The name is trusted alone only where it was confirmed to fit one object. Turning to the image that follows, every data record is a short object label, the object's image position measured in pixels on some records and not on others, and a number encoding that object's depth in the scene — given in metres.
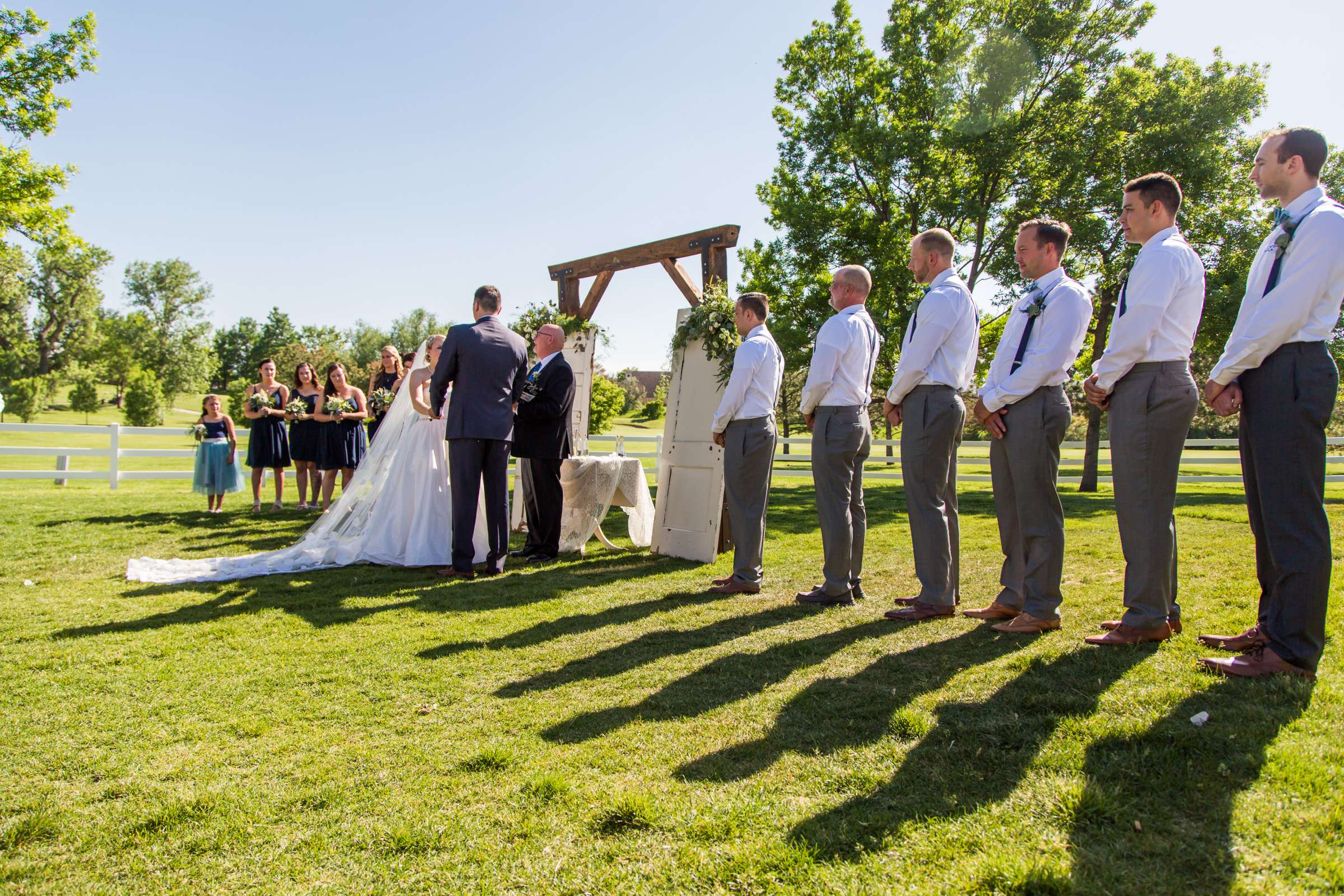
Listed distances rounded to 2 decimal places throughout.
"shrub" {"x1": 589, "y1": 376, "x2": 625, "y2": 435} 43.38
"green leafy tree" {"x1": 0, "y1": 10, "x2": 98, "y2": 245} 18.33
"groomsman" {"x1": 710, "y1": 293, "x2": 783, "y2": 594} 6.40
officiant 8.05
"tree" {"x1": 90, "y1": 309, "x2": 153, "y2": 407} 70.94
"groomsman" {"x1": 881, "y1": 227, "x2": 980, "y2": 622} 5.19
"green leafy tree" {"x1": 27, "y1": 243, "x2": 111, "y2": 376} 68.75
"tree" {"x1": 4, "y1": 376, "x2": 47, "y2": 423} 48.19
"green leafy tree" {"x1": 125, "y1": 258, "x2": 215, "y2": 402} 77.12
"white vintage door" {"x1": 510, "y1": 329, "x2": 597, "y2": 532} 10.34
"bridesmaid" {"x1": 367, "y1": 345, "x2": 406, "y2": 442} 10.85
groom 7.29
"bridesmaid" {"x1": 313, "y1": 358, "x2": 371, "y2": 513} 11.13
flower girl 11.19
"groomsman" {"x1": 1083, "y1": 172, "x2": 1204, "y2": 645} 4.04
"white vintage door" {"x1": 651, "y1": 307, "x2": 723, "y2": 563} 8.20
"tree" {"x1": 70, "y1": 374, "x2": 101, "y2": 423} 52.44
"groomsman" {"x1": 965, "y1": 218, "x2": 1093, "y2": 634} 4.68
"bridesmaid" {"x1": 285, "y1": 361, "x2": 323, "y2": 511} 11.19
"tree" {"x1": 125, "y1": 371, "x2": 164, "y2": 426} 45.31
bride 7.80
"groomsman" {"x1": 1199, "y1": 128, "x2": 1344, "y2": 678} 3.50
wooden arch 9.16
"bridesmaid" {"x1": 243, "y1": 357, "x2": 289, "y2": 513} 11.44
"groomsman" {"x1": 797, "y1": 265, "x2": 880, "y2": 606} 5.77
